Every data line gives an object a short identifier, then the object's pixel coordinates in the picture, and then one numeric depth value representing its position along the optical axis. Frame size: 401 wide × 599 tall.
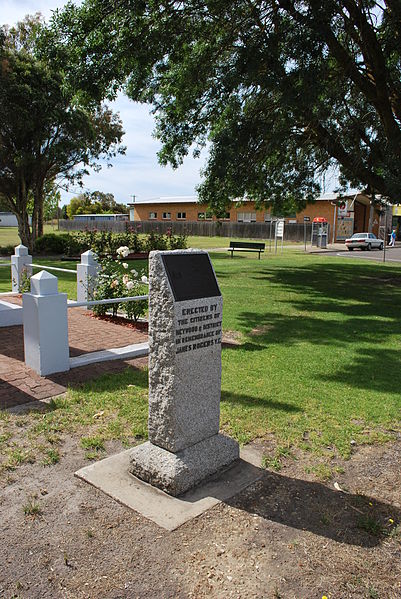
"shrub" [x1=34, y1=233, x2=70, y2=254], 23.33
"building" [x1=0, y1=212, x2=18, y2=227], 89.72
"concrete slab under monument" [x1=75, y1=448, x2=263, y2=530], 3.12
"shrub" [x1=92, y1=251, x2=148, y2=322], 8.46
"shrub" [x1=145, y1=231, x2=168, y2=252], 21.73
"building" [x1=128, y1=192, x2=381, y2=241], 44.50
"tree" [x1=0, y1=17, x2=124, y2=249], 20.69
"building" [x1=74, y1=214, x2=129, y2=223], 63.94
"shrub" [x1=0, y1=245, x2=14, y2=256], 23.86
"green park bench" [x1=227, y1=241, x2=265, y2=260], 24.25
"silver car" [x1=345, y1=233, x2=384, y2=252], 36.34
